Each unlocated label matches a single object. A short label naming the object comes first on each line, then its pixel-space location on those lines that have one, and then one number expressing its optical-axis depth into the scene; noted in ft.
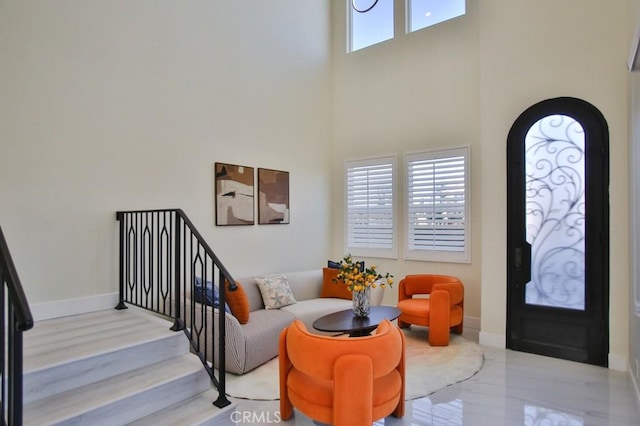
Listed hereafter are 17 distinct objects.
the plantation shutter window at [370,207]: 19.61
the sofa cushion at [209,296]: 12.14
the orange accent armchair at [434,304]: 14.48
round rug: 10.68
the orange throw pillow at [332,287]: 17.20
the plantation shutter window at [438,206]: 17.30
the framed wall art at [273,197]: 17.28
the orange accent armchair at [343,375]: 7.60
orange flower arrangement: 12.45
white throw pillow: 15.14
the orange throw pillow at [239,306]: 12.64
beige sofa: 11.59
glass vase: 12.68
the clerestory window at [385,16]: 18.24
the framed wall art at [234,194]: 15.40
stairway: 7.30
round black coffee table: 11.51
